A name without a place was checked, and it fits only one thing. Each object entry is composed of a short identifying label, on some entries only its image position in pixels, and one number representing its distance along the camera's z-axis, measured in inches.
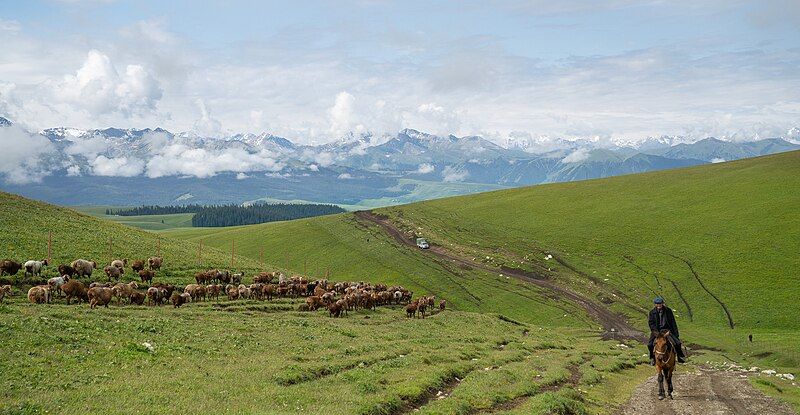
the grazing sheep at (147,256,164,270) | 1998.0
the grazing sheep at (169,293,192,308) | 1561.3
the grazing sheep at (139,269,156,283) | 1798.7
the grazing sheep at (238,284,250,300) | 1855.3
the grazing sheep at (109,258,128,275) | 1818.4
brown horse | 951.0
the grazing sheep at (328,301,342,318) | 1754.4
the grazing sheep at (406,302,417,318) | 1961.5
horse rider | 995.3
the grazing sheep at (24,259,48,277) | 1596.9
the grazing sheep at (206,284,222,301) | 1792.6
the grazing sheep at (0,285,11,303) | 1376.1
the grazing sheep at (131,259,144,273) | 1918.1
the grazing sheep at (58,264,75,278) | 1667.1
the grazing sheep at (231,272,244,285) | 2080.5
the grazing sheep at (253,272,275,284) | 2127.2
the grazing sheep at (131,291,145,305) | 1513.3
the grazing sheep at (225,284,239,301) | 1819.6
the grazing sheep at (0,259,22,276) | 1540.4
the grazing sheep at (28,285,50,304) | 1337.4
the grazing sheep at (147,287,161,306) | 1562.5
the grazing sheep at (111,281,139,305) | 1493.6
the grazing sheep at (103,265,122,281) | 1758.1
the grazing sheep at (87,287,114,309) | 1382.9
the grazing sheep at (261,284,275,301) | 1923.0
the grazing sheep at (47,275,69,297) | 1440.7
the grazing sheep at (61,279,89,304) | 1392.7
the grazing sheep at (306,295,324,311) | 1818.4
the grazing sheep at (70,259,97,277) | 1706.4
